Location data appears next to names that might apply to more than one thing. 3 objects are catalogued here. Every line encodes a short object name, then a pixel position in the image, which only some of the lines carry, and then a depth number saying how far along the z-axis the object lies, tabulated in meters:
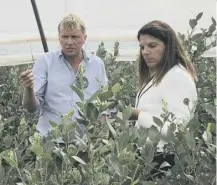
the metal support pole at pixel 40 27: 7.58
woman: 4.38
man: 5.49
